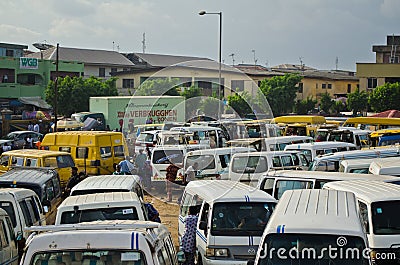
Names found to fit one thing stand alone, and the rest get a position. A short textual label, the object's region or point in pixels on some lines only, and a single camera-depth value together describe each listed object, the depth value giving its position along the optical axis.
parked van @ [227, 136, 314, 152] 22.78
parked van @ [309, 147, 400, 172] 17.98
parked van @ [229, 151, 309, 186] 19.14
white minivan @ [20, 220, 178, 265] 6.12
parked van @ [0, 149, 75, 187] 20.32
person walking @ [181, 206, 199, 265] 10.81
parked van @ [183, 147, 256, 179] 20.81
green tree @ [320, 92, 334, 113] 60.09
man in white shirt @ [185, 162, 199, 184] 19.48
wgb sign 60.91
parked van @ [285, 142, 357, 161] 21.50
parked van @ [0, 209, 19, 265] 9.08
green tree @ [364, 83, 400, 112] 51.00
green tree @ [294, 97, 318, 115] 57.26
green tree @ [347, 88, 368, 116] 55.38
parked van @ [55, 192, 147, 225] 9.84
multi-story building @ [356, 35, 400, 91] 59.81
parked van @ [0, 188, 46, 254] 10.51
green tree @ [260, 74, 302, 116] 53.59
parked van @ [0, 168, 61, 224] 13.56
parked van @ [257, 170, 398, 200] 13.06
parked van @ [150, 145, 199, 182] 22.08
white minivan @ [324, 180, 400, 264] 9.53
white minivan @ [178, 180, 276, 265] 10.13
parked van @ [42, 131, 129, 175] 24.17
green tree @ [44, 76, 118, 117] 56.12
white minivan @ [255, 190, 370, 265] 6.97
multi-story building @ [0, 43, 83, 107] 59.09
